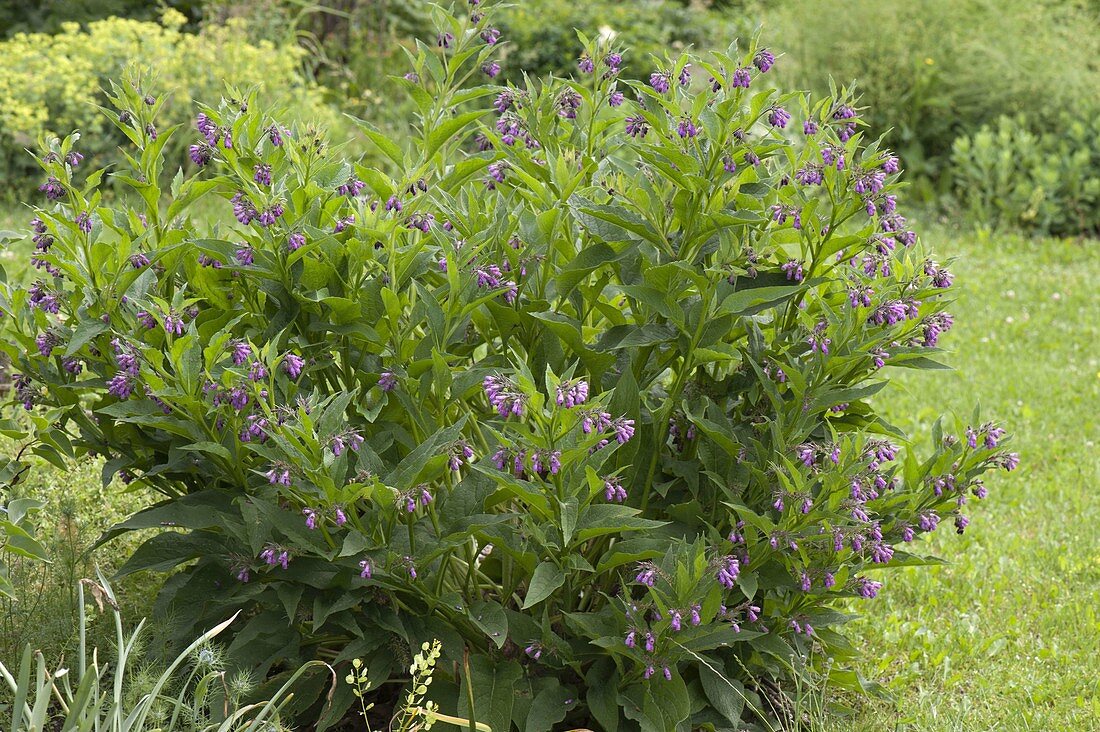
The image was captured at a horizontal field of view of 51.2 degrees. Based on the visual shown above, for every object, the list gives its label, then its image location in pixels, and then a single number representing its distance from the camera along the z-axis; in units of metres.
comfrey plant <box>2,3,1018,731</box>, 2.51
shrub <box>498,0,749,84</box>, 11.01
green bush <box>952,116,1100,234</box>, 8.79
